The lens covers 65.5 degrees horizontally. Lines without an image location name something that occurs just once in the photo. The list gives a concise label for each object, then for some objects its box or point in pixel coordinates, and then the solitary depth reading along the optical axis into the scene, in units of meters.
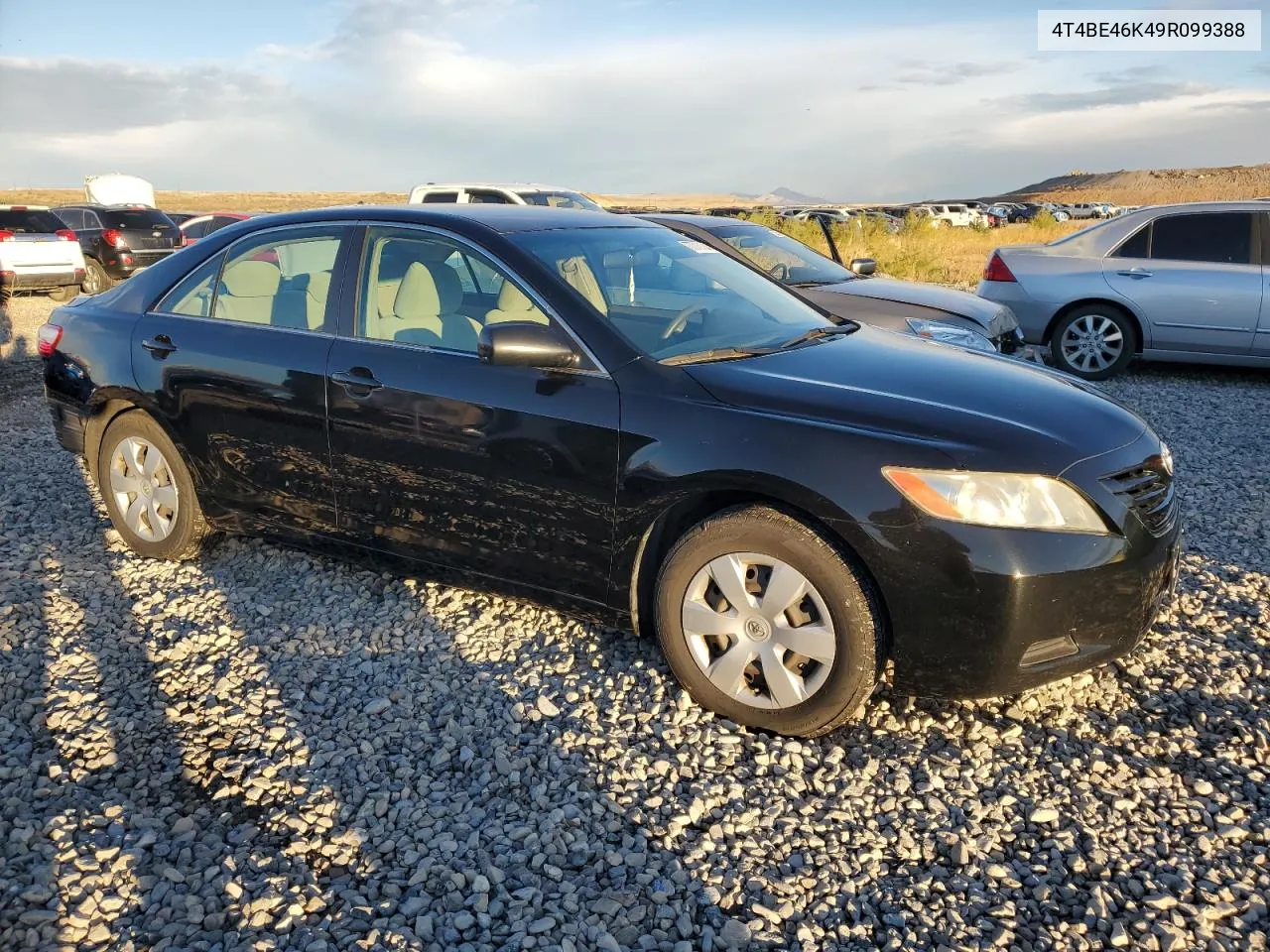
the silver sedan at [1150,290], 8.86
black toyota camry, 2.99
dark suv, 17.19
